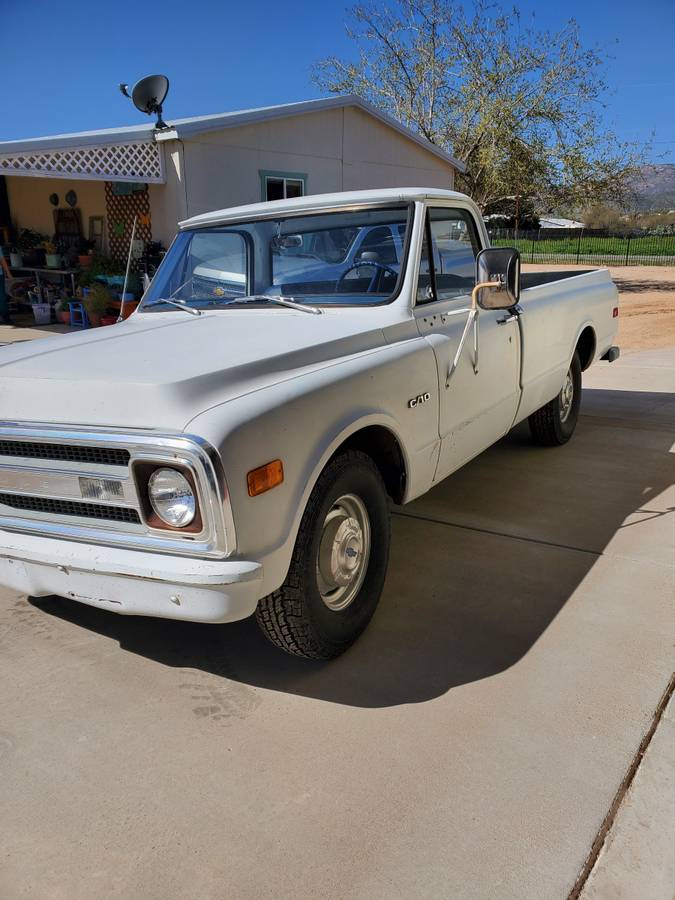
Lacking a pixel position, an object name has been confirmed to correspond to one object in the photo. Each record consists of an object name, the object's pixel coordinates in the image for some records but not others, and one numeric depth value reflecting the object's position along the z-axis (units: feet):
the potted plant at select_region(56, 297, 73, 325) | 44.68
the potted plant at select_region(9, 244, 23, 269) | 51.34
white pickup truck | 7.35
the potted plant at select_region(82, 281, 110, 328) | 39.83
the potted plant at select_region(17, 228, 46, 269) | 50.85
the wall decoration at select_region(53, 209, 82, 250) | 48.11
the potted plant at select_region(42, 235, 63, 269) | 47.55
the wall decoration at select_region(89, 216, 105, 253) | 45.85
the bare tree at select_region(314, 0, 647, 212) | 68.49
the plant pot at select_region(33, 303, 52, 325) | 44.62
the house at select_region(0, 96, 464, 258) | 36.42
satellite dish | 35.76
